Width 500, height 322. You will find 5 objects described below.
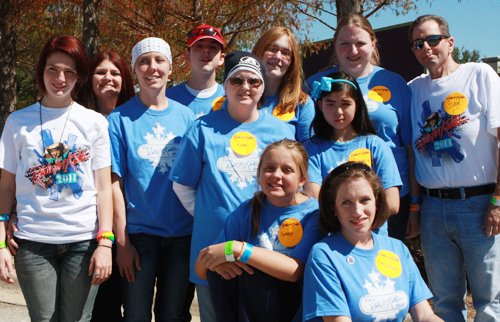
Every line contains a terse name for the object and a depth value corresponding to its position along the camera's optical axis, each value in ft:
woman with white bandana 9.05
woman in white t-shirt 8.13
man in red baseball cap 10.99
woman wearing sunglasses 8.43
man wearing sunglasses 9.50
